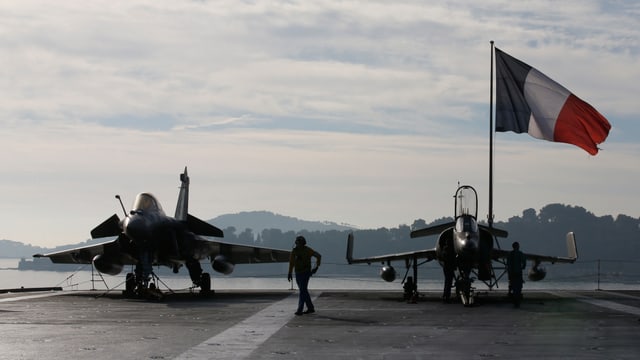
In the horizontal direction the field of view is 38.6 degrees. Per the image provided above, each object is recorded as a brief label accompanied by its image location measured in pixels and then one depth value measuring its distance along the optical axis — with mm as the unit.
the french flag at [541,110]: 30391
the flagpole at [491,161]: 29109
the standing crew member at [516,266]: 25719
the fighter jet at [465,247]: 26172
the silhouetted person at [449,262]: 28312
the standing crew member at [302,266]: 21656
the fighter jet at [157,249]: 29036
